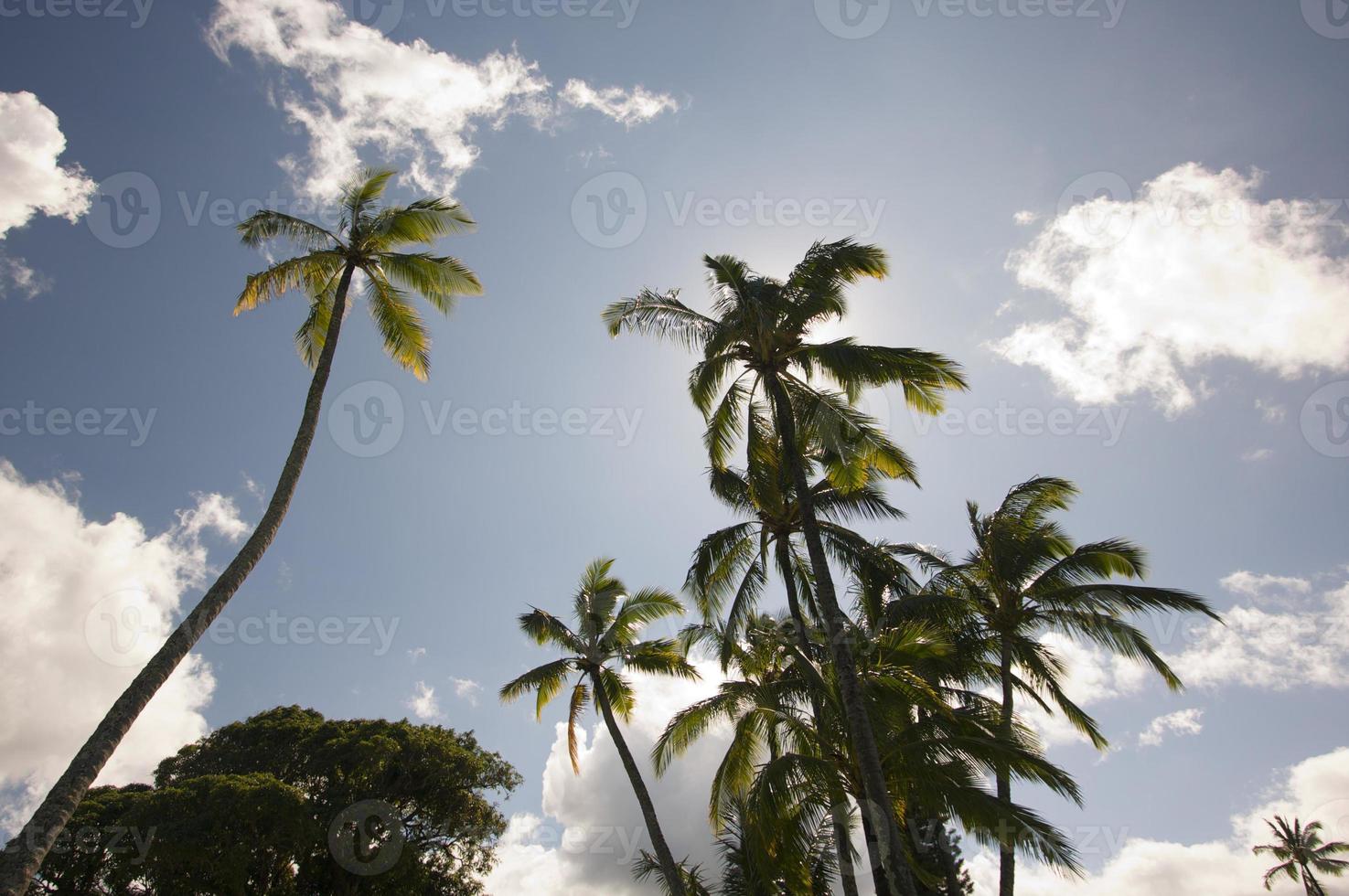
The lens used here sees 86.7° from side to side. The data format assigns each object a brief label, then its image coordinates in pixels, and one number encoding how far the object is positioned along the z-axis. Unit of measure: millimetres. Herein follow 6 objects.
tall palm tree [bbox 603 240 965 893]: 13227
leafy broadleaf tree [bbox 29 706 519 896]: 19500
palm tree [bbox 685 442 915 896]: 16531
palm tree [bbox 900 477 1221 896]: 15062
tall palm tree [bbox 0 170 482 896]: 13633
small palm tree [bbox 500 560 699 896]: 20797
